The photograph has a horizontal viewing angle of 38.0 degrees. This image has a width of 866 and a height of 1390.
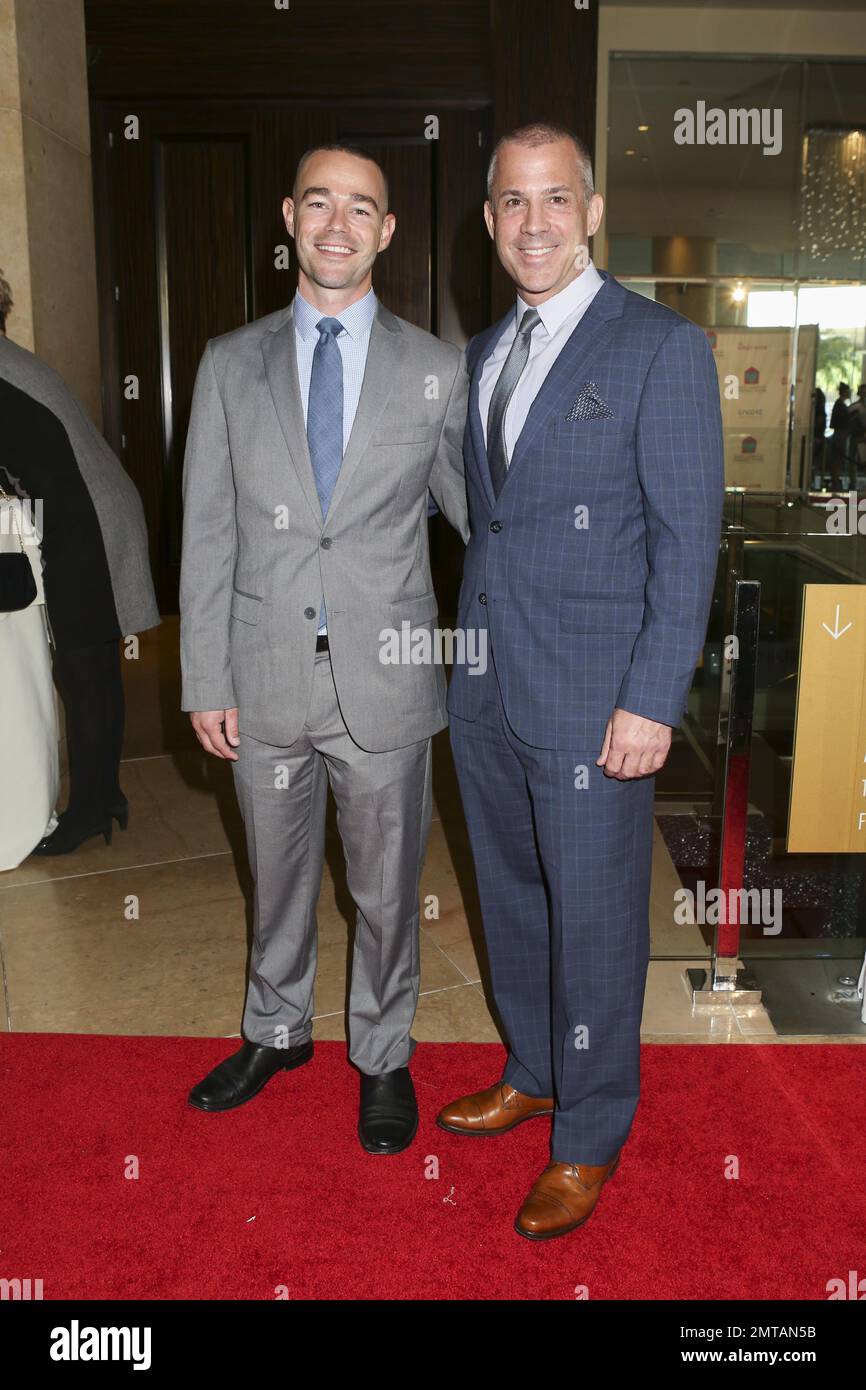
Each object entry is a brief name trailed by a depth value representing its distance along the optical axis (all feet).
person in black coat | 12.56
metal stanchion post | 10.17
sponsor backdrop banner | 27.58
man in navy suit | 6.66
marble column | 14.37
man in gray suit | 7.49
